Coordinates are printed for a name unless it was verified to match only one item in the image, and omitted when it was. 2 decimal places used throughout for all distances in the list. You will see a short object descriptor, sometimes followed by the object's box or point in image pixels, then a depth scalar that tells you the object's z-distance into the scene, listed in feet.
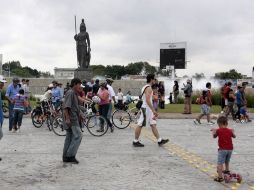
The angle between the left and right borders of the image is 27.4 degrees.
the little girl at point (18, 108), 54.74
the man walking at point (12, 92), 56.34
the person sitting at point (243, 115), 72.16
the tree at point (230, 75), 415.85
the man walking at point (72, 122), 34.65
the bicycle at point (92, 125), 52.19
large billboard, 154.20
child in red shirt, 28.53
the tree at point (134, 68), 452.35
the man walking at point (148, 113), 43.04
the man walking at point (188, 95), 80.33
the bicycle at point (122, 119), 60.39
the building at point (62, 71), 449.97
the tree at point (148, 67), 439.88
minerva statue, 108.68
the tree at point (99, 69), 422.65
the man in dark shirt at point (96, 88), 68.23
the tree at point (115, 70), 428.35
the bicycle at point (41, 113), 60.23
